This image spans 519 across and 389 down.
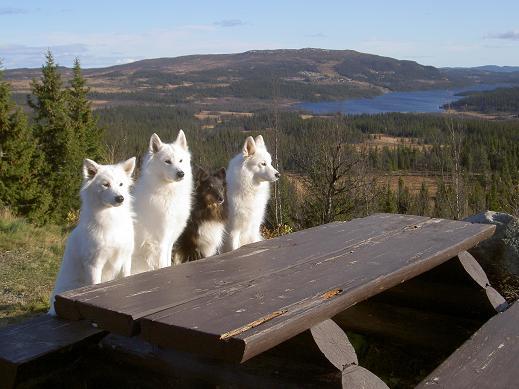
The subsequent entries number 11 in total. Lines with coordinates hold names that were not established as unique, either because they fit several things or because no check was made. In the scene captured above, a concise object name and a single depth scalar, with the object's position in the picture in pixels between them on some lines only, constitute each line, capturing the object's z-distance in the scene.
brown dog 4.66
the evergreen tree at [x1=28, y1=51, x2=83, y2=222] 28.61
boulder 5.87
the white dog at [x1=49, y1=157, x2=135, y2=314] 3.54
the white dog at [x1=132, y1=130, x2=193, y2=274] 4.18
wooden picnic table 1.92
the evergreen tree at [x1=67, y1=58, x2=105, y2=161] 30.53
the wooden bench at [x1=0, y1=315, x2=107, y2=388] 2.63
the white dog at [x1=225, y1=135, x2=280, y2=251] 4.92
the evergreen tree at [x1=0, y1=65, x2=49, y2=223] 23.81
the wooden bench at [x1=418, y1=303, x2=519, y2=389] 2.33
